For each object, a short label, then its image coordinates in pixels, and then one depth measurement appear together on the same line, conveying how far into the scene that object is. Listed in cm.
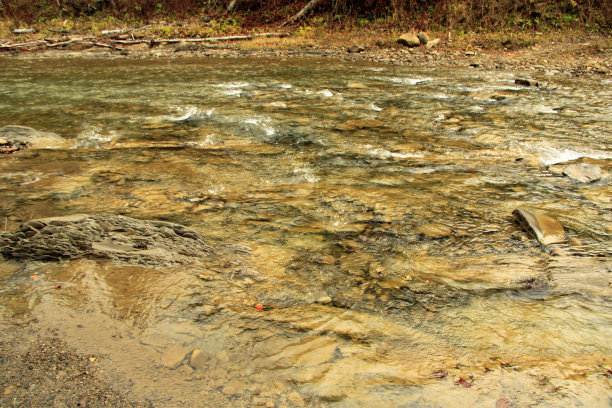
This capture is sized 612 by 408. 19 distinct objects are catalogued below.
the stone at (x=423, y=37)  1385
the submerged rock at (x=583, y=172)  414
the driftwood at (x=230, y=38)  1615
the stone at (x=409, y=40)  1377
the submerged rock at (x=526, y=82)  864
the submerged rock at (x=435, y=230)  313
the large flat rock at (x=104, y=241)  260
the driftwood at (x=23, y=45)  1569
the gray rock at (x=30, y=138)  503
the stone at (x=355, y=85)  863
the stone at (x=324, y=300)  235
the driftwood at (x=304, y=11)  1762
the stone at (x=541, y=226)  303
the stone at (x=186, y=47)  1506
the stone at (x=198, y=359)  186
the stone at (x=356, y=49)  1396
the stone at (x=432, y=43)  1346
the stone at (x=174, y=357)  186
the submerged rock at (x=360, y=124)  586
